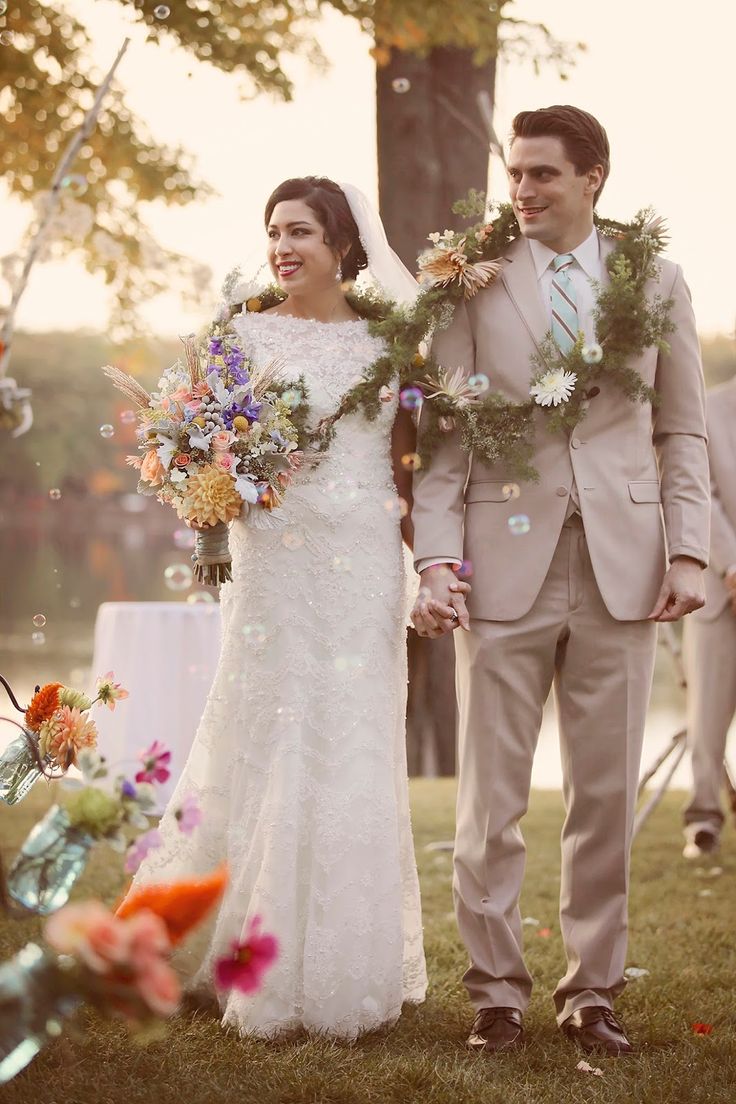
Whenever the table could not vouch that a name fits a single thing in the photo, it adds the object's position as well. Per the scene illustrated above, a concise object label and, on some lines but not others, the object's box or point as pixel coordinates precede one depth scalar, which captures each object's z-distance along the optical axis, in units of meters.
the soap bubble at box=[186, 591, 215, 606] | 5.69
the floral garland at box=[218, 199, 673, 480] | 3.66
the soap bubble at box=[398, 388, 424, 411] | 3.93
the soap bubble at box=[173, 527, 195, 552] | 4.41
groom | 3.69
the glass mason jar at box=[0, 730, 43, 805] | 3.21
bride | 3.74
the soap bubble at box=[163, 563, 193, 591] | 5.08
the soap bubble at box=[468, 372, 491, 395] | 3.77
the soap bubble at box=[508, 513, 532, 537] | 3.72
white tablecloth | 6.59
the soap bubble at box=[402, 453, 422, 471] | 3.87
